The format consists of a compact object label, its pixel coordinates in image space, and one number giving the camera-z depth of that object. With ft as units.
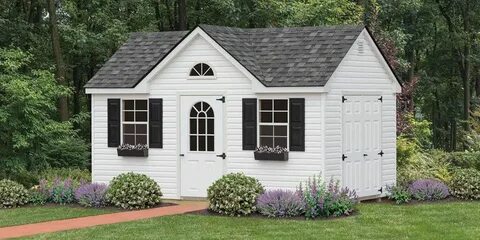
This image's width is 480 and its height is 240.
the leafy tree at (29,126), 70.54
